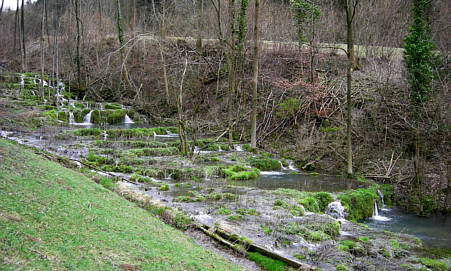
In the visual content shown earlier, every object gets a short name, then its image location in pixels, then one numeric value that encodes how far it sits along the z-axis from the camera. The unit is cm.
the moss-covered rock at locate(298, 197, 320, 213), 1187
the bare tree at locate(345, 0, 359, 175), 1521
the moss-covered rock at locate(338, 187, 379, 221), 1266
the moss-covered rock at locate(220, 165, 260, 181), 1548
